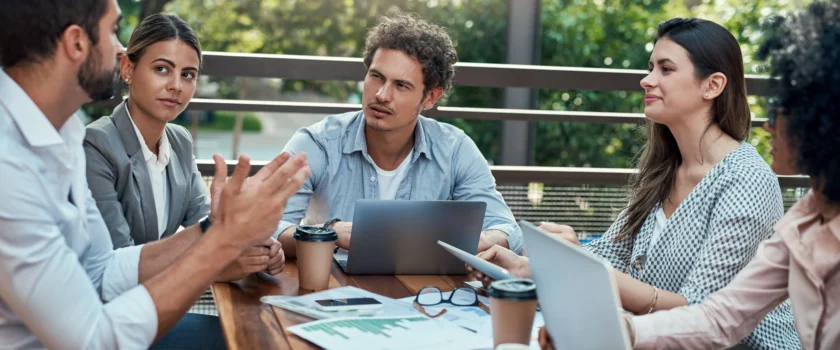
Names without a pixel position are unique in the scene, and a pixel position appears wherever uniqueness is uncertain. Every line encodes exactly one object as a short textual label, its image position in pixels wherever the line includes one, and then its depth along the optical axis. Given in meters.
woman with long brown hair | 1.78
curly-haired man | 2.45
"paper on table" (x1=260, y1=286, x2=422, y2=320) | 1.57
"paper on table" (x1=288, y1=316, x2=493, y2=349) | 1.39
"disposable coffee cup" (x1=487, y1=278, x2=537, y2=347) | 1.29
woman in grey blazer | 2.17
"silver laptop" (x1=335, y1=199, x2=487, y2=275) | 1.85
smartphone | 1.57
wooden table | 1.44
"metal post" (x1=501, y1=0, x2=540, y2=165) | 3.92
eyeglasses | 1.69
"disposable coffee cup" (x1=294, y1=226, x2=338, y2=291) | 1.76
